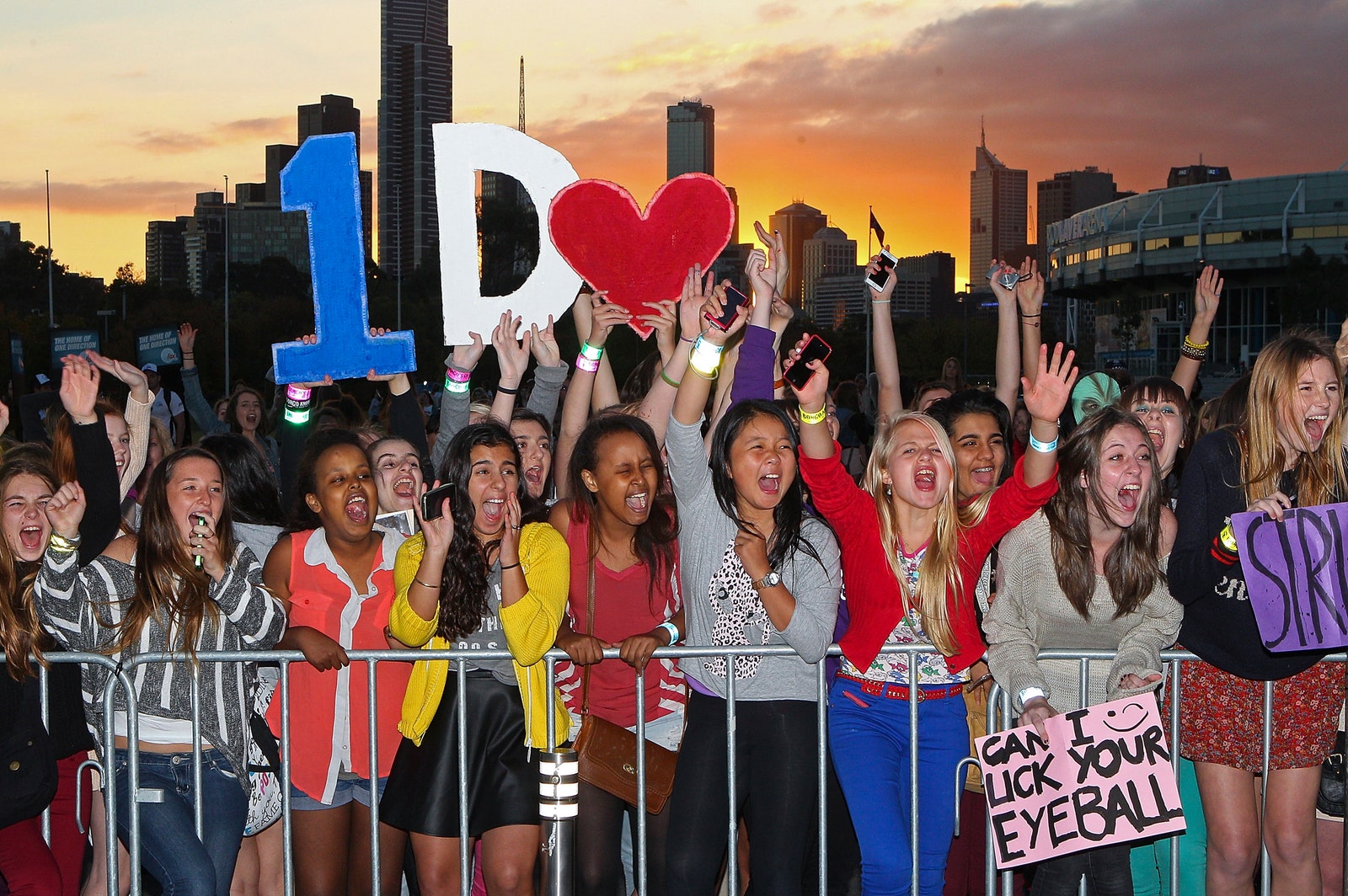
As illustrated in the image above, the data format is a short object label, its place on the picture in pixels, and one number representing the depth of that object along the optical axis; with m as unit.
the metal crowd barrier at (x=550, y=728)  4.47
